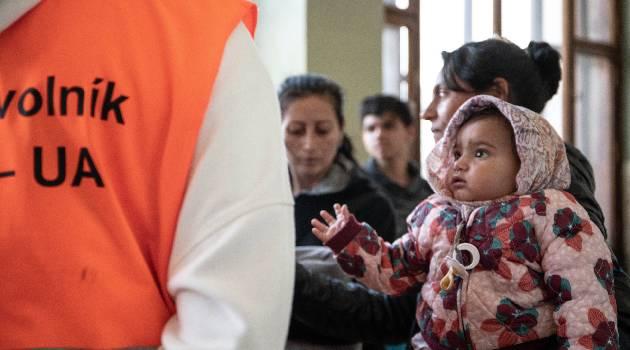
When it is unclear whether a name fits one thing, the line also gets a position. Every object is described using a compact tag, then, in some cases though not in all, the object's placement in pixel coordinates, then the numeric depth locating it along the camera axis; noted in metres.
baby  1.26
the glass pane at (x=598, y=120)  7.56
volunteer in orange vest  0.77
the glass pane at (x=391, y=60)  5.43
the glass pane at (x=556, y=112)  7.29
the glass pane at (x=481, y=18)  6.28
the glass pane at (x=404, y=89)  5.53
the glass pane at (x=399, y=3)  5.51
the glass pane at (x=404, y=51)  5.54
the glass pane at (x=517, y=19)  6.57
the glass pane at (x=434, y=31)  5.59
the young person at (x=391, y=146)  3.91
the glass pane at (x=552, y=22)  7.14
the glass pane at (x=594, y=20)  7.49
